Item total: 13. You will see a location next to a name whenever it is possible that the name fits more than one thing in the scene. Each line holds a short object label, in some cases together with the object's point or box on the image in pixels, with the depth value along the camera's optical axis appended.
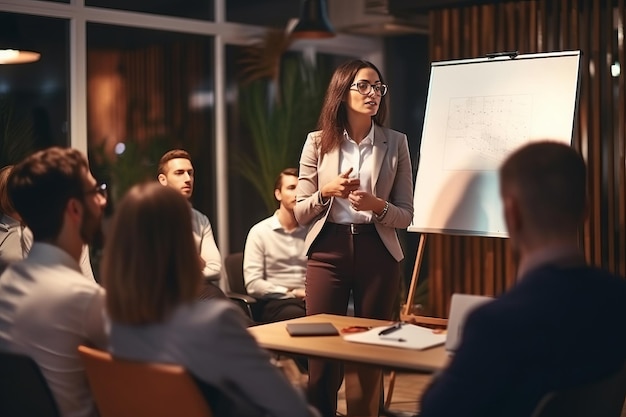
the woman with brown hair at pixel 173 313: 2.19
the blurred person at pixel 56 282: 2.45
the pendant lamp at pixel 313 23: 6.37
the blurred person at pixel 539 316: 1.98
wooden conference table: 2.64
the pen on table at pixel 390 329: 3.04
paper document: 2.88
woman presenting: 4.01
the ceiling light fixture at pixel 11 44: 5.82
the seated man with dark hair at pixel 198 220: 5.26
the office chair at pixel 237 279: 5.55
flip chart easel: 4.42
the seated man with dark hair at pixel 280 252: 5.65
